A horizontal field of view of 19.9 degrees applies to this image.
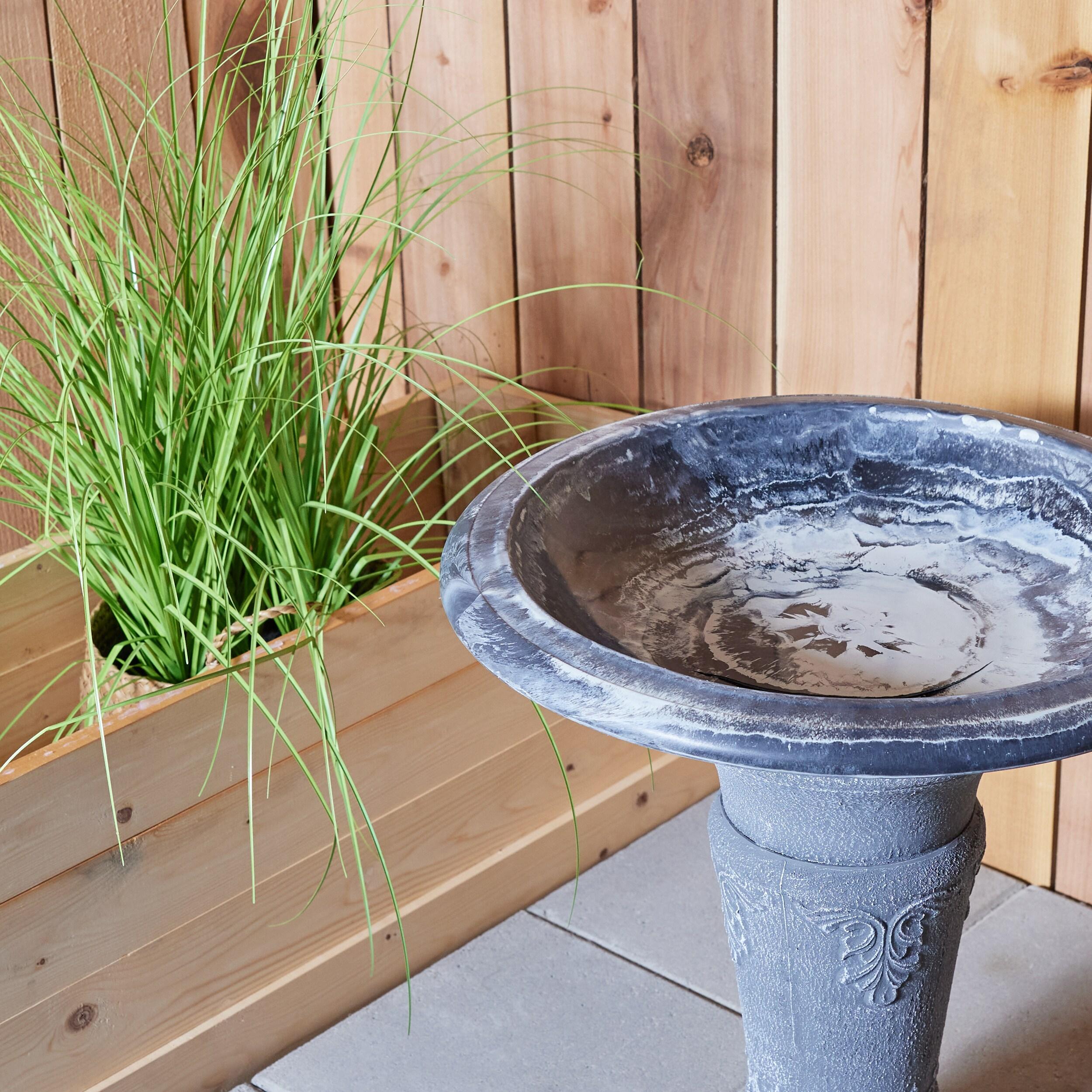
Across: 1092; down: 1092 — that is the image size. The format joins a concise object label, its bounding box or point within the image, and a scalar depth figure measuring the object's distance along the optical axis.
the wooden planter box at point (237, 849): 2.42
